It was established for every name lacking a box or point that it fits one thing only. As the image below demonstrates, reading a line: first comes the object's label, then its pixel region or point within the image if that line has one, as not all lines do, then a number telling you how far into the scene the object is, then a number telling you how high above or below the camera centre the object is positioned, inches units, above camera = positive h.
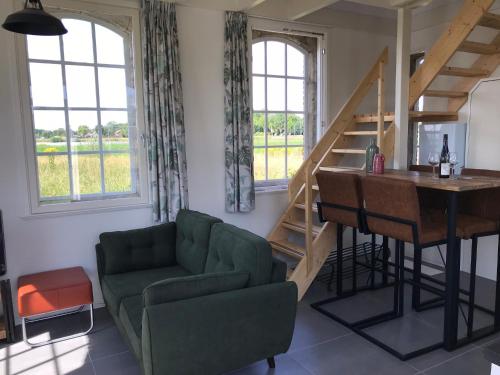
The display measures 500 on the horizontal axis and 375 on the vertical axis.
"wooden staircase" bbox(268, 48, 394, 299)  148.9 -18.5
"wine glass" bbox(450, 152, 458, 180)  121.2 -9.4
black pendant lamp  86.5 +24.0
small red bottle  135.6 -10.4
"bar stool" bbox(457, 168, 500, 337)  115.6 -25.5
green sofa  86.4 -39.7
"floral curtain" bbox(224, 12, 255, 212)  155.8 +5.5
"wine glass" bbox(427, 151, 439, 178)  125.0 -8.6
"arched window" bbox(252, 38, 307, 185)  173.5 +10.5
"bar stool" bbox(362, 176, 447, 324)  106.0 -22.1
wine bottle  117.2 -10.3
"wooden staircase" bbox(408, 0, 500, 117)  132.5 +24.8
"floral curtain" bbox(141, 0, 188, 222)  140.1 +8.5
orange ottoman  116.1 -44.2
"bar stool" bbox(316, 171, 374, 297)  124.2 -20.9
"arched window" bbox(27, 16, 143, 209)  133.0 +7.6
